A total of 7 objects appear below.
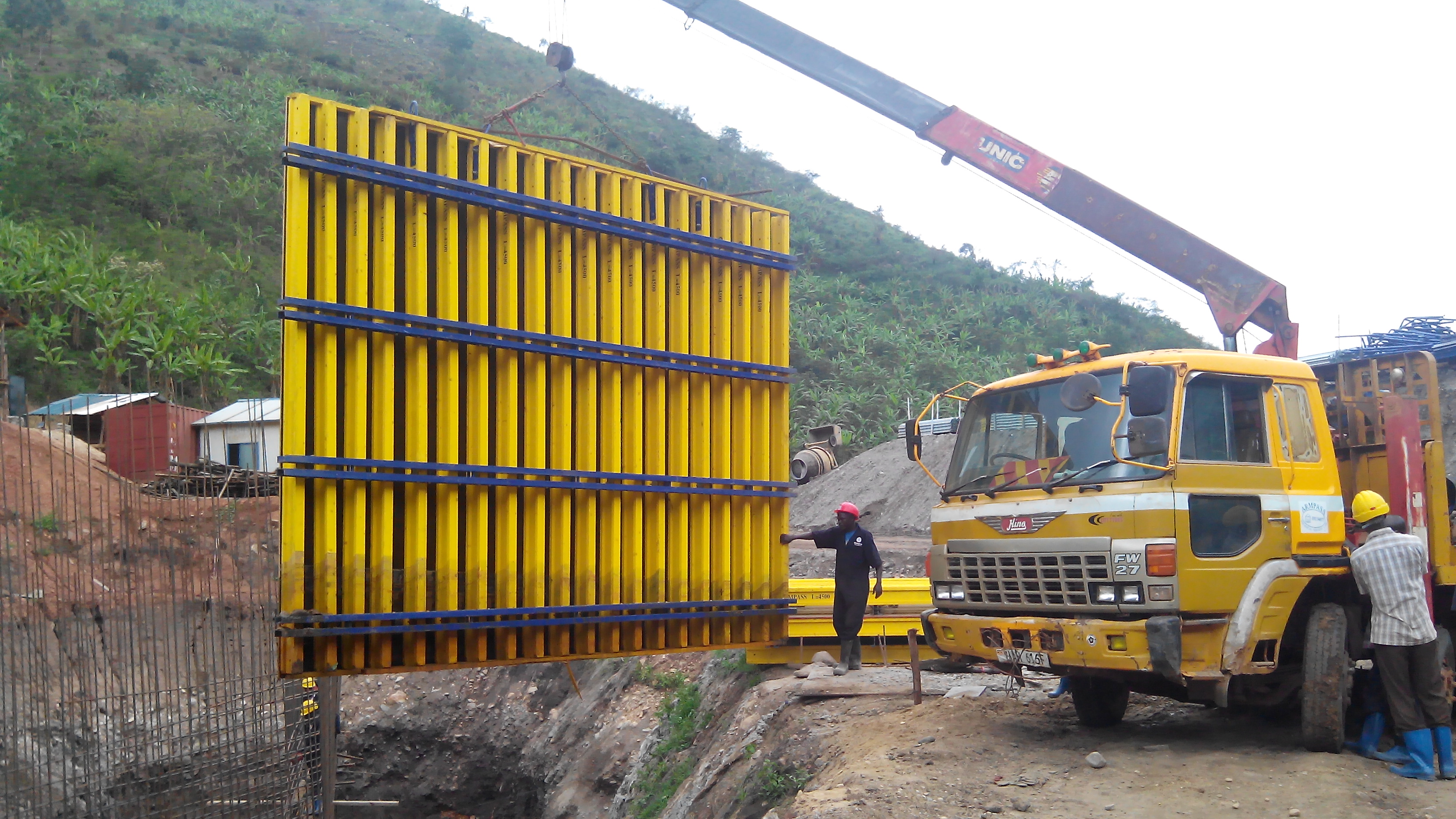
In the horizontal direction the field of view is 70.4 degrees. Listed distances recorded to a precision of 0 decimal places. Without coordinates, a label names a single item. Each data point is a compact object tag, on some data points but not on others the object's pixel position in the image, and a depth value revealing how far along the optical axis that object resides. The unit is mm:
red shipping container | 18359
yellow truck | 6203
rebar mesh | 6078
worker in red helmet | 9344
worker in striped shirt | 6211
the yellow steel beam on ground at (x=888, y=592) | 10977
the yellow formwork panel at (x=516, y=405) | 5723
